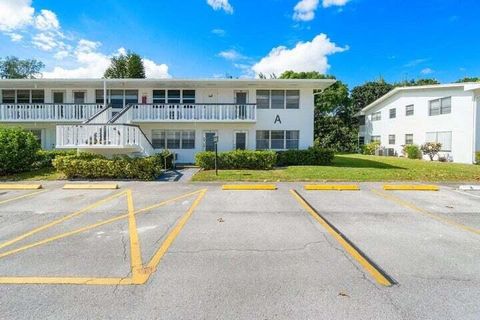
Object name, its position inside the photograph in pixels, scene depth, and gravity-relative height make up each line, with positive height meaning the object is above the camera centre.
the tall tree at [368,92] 38.69 +8.08
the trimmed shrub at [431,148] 21.86 +0.24
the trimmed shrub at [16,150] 12.50 -0.04
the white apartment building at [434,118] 19.83 +2.71
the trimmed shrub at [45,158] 14.19 -0.44
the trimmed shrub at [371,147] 29.68 +0.40
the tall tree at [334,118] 35.84 +4.29
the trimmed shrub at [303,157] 16.22 -0.38
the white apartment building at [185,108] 16.47 +2.46
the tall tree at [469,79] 41.75 +10.89
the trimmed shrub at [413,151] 23.61 +0.00
